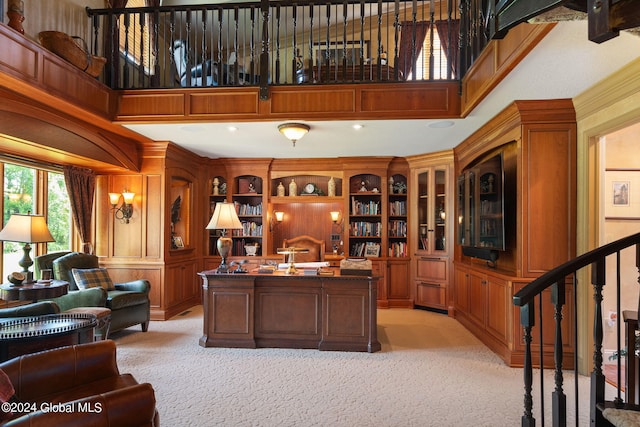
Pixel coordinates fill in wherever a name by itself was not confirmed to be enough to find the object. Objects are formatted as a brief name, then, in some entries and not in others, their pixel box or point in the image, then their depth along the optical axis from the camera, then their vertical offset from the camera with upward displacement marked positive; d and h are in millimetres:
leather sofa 1458 -807
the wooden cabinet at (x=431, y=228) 5938 -155
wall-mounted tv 3998 +113
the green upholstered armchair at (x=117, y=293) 4363 -925
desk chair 6292 -439
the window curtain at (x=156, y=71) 4121 +1683
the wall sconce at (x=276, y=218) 7029 +3
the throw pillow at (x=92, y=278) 4480 -733
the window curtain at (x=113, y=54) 4289 +1913
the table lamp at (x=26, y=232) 3596 -139
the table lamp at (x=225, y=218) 3969 +1
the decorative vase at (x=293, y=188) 6809 +539
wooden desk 4074 -1042
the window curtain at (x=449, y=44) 3937 +2444
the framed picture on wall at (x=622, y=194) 3951 +261
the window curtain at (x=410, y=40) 6160 +3070
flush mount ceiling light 4273 +1017
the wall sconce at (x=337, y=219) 6820 -13
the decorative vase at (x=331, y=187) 6753 +561
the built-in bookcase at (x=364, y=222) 6605 -67
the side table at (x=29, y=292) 3432 -686
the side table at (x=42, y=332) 2521 -794
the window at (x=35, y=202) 4469 +205
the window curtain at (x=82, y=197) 5078 +293
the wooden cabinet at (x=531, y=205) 3621 +137
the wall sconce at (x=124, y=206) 5402 +173
